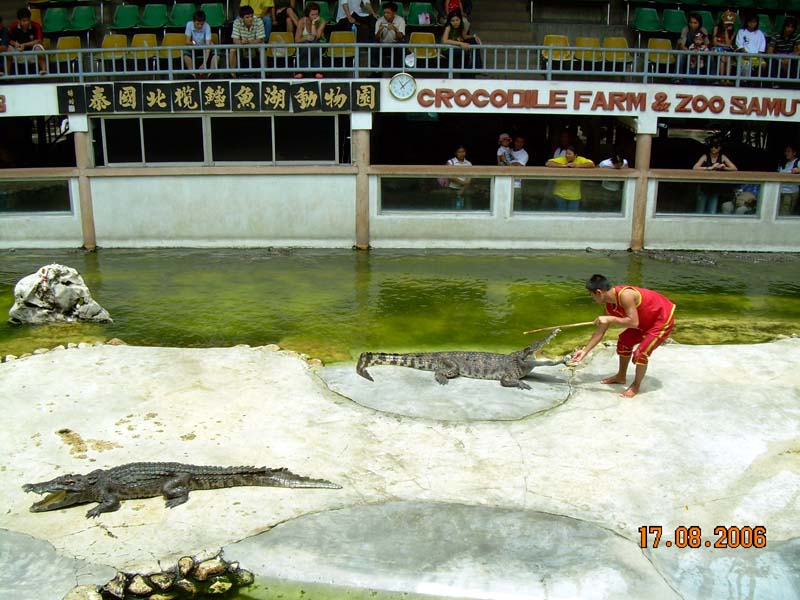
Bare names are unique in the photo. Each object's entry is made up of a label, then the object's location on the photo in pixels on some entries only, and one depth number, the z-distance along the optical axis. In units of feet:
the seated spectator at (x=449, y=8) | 54.54
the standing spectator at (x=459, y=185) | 49.65
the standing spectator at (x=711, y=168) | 50.19
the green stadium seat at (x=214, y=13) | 59.11
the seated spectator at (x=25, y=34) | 52.24
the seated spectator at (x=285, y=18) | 53.01
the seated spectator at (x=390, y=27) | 51.00
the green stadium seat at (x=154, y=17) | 59.31
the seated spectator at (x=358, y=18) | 53.88
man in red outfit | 25.25
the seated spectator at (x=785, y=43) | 56.03
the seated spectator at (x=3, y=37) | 53.01
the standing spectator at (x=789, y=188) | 50.42
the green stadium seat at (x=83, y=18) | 60.80
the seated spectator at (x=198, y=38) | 50.49
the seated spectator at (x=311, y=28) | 50.49
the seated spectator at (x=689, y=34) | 53.57
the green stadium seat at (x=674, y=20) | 61.88
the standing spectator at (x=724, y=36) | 51.52
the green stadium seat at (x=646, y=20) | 61.72
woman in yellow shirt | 49.88
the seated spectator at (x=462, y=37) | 49.80
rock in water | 33.63
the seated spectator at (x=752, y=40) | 54.13
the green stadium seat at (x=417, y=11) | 58.70
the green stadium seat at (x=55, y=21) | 60.76
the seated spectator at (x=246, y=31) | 50.24
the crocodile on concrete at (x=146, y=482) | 19.27
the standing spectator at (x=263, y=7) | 55.34
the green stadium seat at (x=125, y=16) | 59.31
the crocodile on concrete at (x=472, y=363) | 27.45
